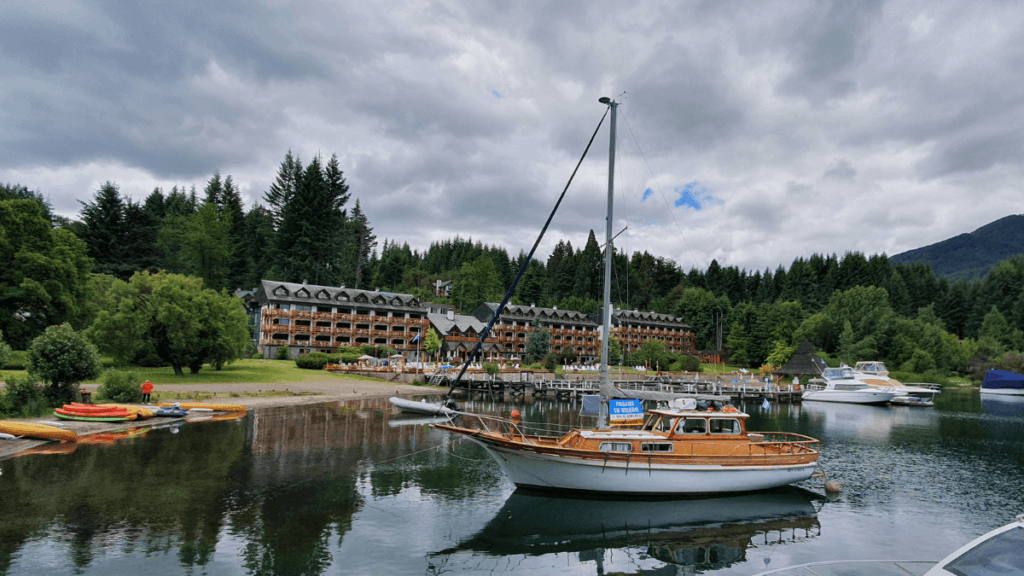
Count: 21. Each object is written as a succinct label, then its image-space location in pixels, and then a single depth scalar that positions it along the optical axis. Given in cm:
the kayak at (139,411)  3130
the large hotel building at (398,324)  8169
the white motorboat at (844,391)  6588
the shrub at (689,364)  9931
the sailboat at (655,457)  1930
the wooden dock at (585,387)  6544
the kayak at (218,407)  3556
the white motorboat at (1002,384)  7944
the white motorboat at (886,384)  6456
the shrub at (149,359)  5200
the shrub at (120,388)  3512
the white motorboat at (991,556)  693
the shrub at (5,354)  2577
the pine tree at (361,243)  11631
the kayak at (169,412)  3275
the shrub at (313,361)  6612
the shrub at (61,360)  2930
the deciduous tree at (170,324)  4778
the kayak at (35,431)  2472
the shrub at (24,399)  2836
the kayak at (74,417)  2905
